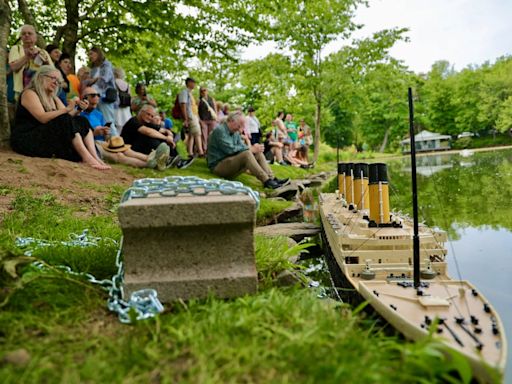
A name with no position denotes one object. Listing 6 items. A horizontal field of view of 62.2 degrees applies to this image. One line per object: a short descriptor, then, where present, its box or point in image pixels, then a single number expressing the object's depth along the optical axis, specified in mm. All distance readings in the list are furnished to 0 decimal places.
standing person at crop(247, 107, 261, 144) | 18031
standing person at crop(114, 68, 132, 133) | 10898
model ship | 2420
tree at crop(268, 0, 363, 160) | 25328
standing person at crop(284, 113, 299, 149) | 24203
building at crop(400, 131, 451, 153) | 61125
